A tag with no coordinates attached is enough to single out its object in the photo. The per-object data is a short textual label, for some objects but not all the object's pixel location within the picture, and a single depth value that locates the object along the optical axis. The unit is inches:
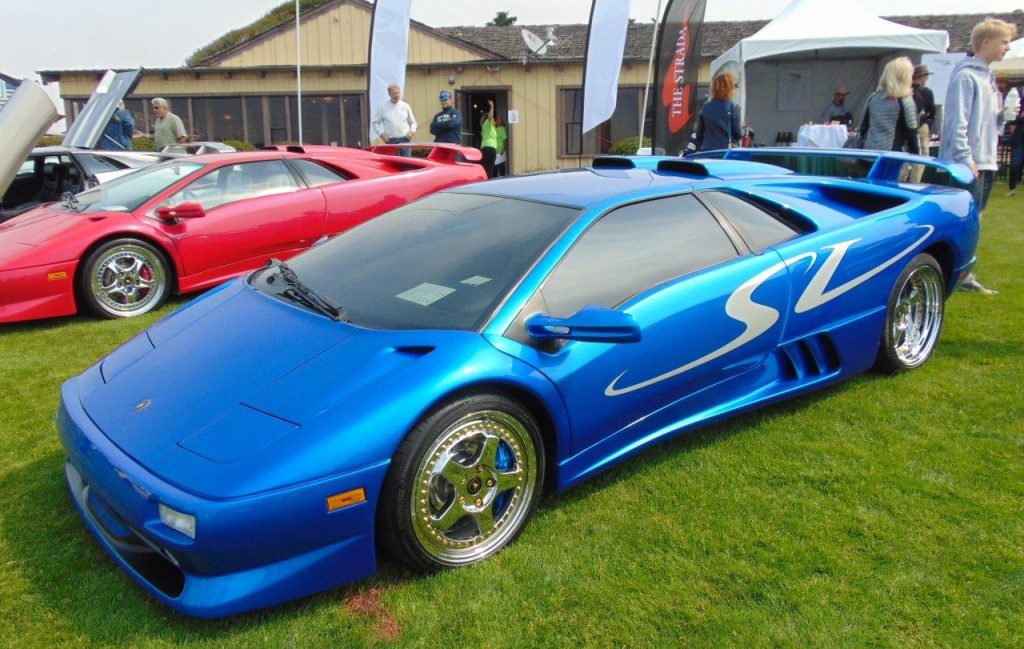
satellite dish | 692.1
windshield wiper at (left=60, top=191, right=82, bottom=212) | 234.2
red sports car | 207.6
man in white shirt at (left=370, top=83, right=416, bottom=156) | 425.4
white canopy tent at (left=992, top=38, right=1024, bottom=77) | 658.8
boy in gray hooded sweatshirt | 202.5
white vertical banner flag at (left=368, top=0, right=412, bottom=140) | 498.3
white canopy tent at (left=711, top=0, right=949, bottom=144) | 500.1
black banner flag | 427.2
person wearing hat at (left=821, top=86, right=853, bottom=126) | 501.4
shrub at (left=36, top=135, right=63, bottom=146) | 720.3
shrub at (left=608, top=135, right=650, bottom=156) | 624.1
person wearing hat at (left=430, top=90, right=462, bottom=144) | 456.1
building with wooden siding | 684.1
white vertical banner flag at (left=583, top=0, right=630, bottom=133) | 429.1
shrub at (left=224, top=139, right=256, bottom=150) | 649.5
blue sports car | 82.8
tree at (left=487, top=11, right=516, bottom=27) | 2668.3
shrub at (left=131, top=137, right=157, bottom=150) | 685.7
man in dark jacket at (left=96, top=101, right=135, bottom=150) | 473.4
